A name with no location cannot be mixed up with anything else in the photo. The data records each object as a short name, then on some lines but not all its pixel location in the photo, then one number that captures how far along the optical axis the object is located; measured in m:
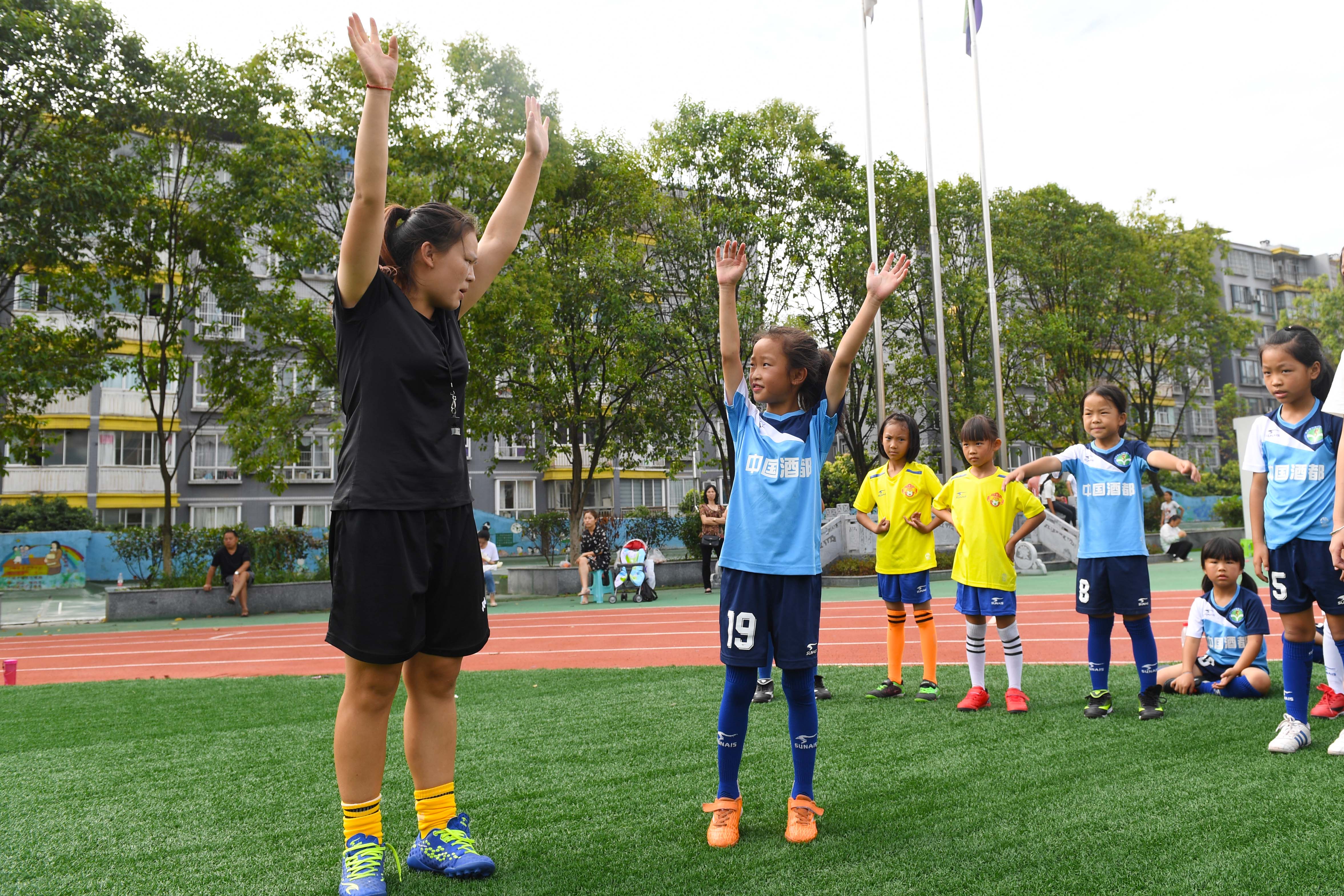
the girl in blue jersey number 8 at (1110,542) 4.86
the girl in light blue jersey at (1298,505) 3.95
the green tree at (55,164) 14.26
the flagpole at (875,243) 19.55
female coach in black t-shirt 2.39
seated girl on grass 5.36
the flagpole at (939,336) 19.64
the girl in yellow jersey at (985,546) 5.30
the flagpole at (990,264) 20.00
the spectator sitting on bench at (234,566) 15.82
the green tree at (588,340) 18.47
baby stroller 15.50
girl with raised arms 3.02
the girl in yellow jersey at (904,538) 5.82
